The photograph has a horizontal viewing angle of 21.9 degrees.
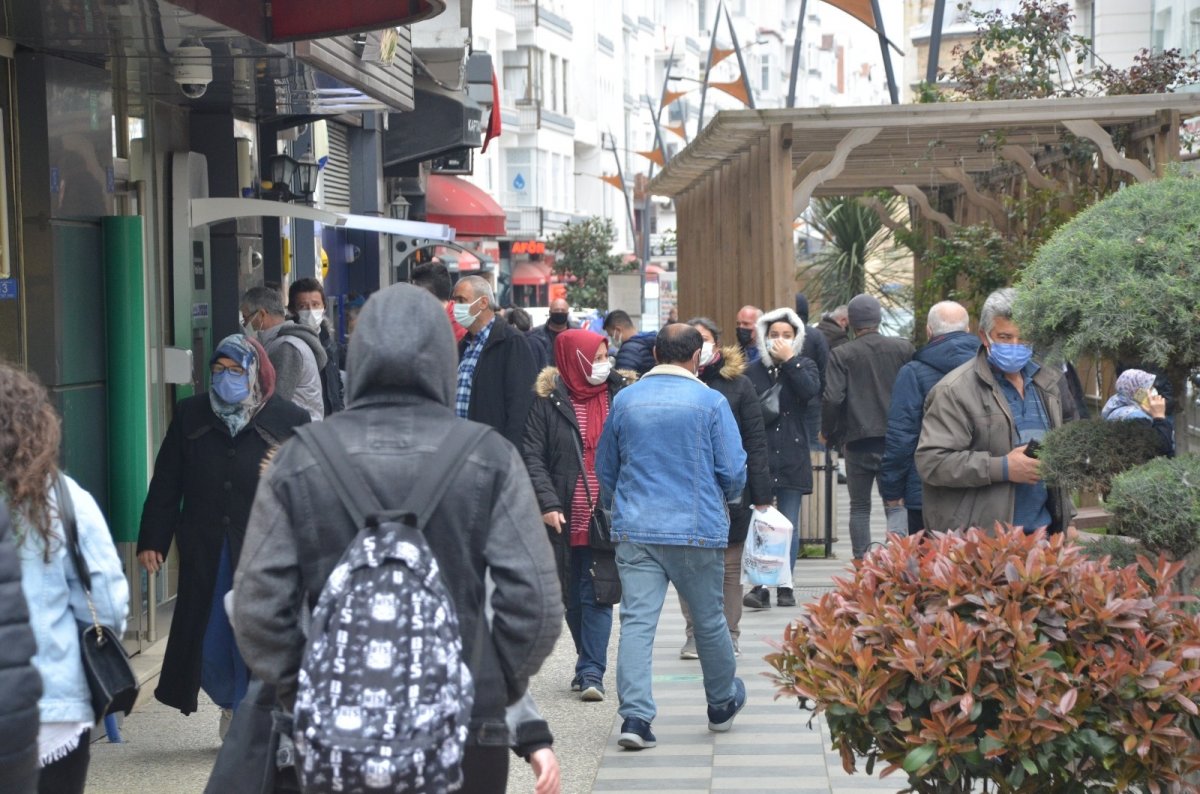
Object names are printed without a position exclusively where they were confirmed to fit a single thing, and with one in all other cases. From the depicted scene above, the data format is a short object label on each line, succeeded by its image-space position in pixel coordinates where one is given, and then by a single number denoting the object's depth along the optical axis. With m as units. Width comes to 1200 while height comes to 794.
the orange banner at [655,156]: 74.72
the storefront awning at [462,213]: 45.89
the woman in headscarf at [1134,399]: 15.06
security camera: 14.84
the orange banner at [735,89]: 43.41
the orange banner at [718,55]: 55.37
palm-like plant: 42.09
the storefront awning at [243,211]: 18.67
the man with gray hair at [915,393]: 15.43
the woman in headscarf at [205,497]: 12.94
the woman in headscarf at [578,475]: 14.44
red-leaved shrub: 7.92
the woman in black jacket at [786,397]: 19.44
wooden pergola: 23.33
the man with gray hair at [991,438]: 12.50
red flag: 40.71
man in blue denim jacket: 12.83
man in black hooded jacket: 6.47
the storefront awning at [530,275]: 108.16
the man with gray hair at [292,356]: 17.21
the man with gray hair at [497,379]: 16.32
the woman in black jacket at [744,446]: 15.25
